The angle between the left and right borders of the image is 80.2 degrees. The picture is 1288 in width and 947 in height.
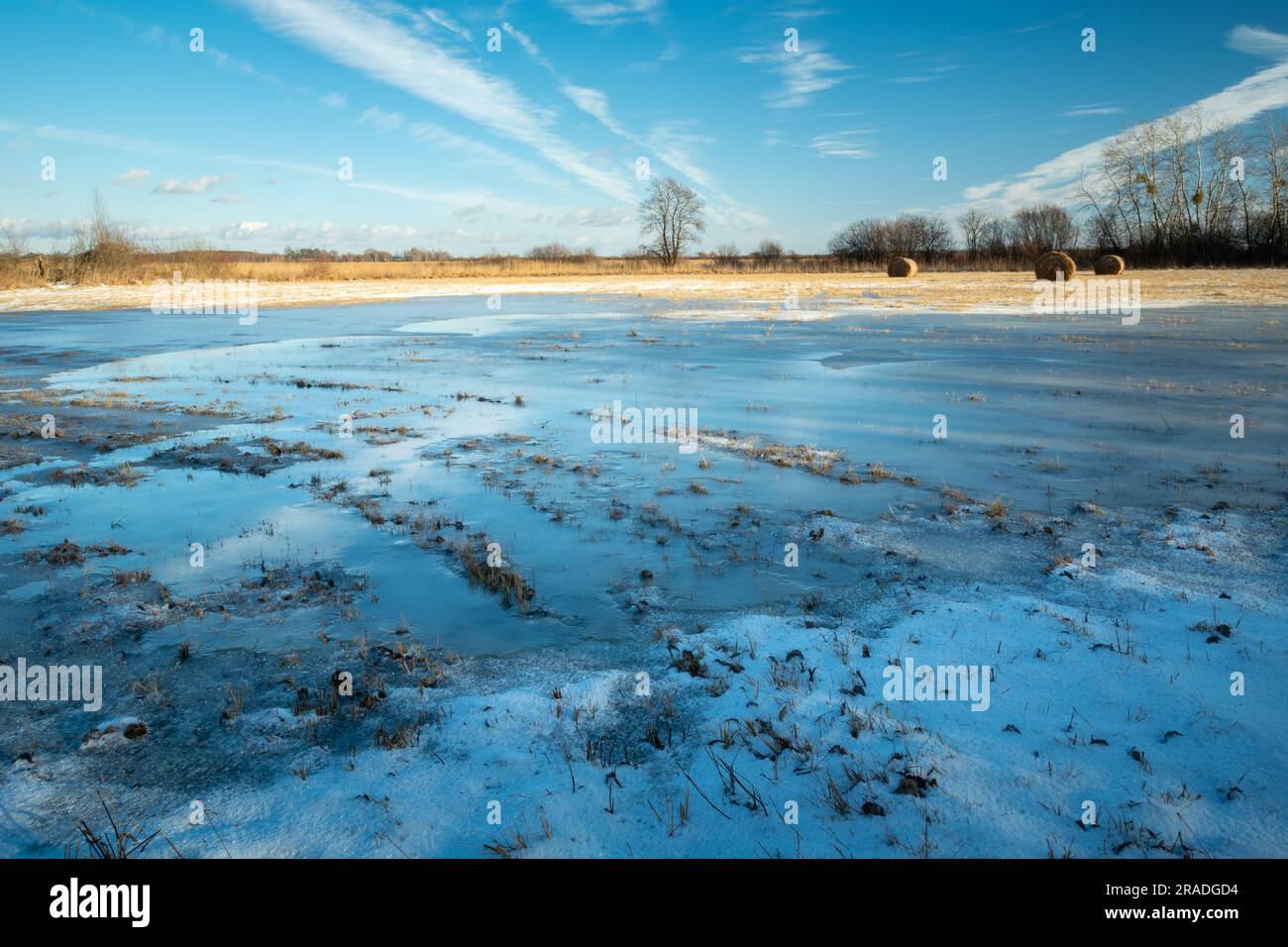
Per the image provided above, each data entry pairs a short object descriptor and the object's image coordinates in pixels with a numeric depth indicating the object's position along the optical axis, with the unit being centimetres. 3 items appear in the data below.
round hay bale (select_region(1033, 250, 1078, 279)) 5059
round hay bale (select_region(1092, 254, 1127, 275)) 5409
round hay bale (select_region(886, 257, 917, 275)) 6650
